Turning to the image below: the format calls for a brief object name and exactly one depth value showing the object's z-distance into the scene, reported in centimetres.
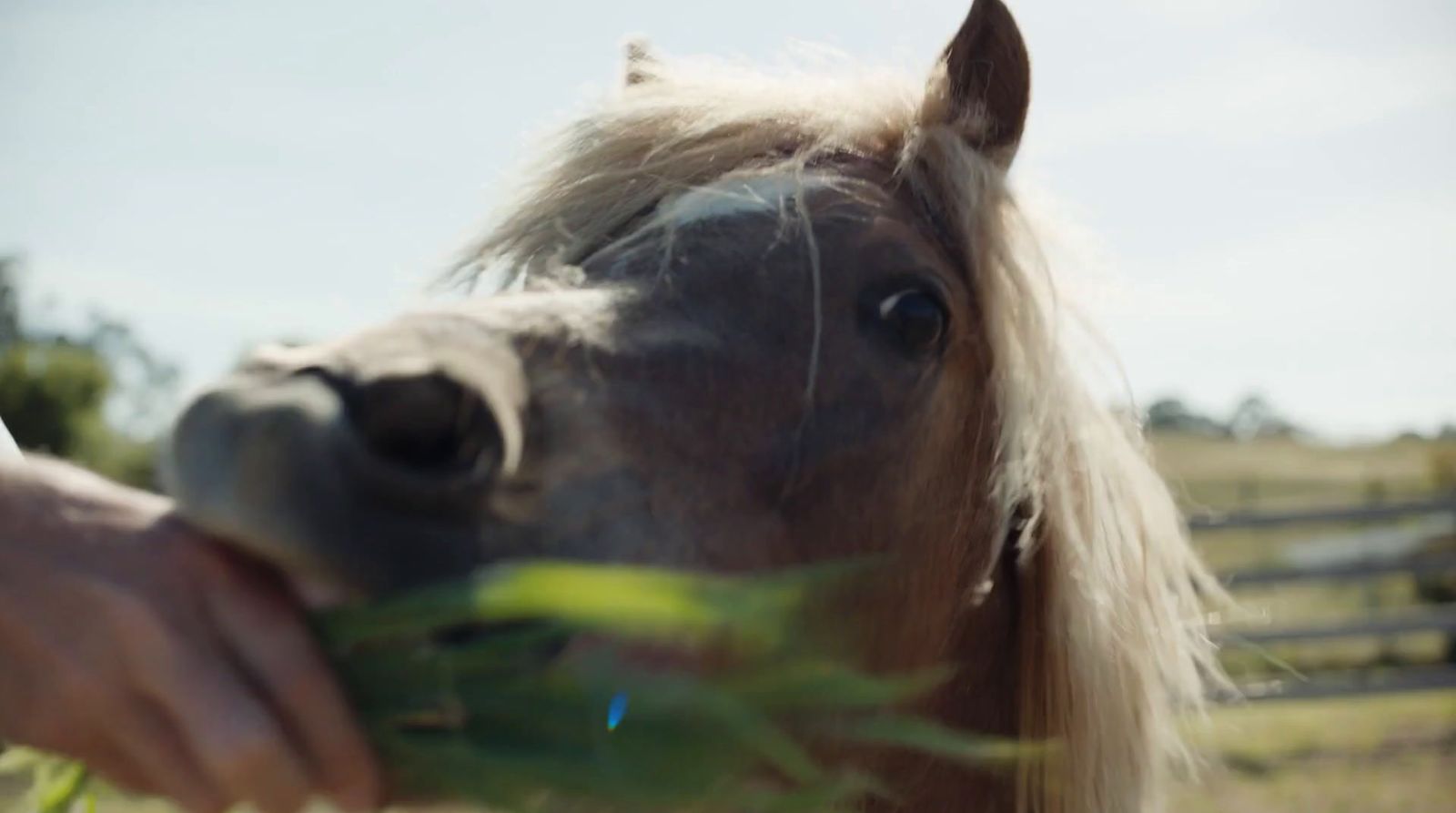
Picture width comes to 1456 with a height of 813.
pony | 118
